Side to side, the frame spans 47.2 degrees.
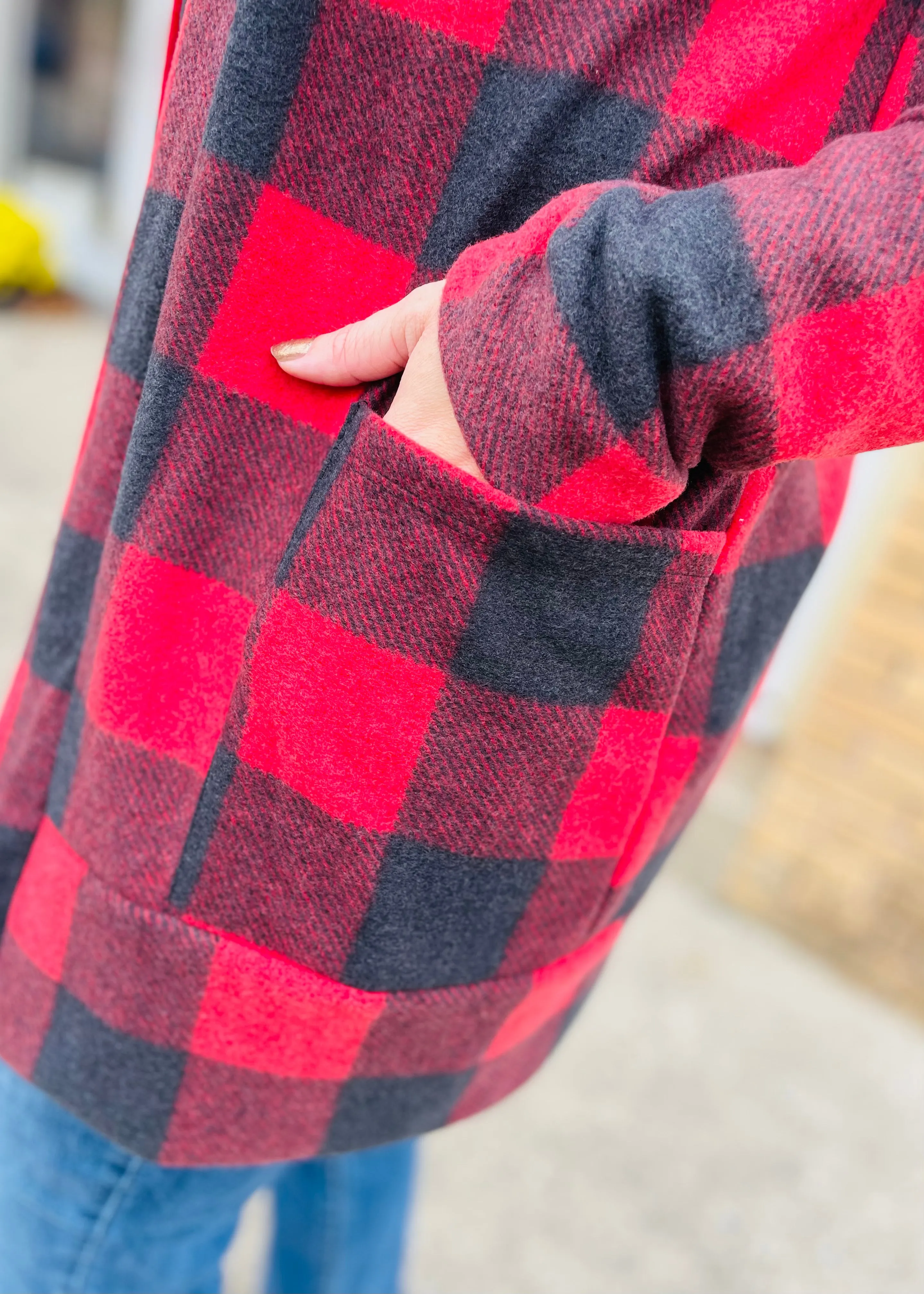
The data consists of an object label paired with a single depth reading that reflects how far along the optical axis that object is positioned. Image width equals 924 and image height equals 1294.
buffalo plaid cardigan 0.56
